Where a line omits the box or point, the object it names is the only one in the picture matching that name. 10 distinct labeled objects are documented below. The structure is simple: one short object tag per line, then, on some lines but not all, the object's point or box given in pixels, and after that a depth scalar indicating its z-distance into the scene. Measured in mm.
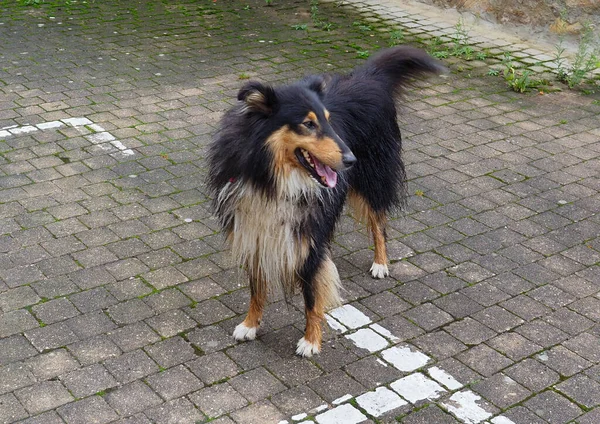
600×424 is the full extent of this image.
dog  4184
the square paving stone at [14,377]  4336
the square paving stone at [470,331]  4930
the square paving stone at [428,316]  5074
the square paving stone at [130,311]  4996
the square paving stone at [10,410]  4098
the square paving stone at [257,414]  4164
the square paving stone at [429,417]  4203
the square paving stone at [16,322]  4814
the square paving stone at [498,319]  5066
